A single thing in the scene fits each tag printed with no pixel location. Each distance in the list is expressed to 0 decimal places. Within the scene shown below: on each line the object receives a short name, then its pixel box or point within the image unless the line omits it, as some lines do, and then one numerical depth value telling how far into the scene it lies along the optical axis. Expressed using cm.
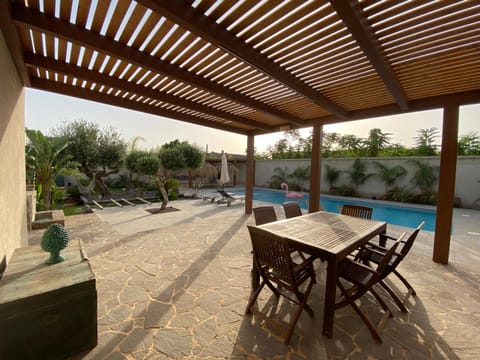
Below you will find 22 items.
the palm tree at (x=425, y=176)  1241
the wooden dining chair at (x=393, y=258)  277
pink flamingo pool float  1593
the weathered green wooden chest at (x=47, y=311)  187
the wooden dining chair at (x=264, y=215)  419
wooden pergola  217
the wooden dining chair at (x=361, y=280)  248
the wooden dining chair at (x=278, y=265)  248
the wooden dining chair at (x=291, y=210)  480
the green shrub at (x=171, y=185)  1390
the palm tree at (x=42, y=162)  707
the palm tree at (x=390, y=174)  1362
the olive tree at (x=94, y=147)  1195
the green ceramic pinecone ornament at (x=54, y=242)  250
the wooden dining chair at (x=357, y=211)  479
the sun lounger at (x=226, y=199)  1148
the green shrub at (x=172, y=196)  1316
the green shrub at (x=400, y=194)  1289
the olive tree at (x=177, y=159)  975
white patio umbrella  1291
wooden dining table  254
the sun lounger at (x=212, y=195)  1239
